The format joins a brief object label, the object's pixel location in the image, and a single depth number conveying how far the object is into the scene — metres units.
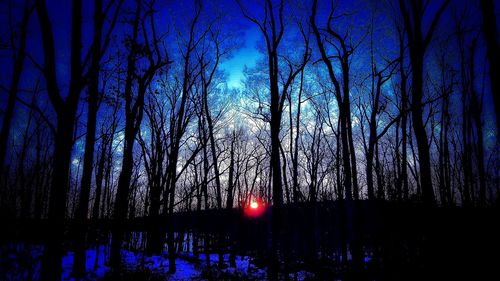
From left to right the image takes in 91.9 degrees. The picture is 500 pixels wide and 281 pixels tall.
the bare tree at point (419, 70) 7.65
